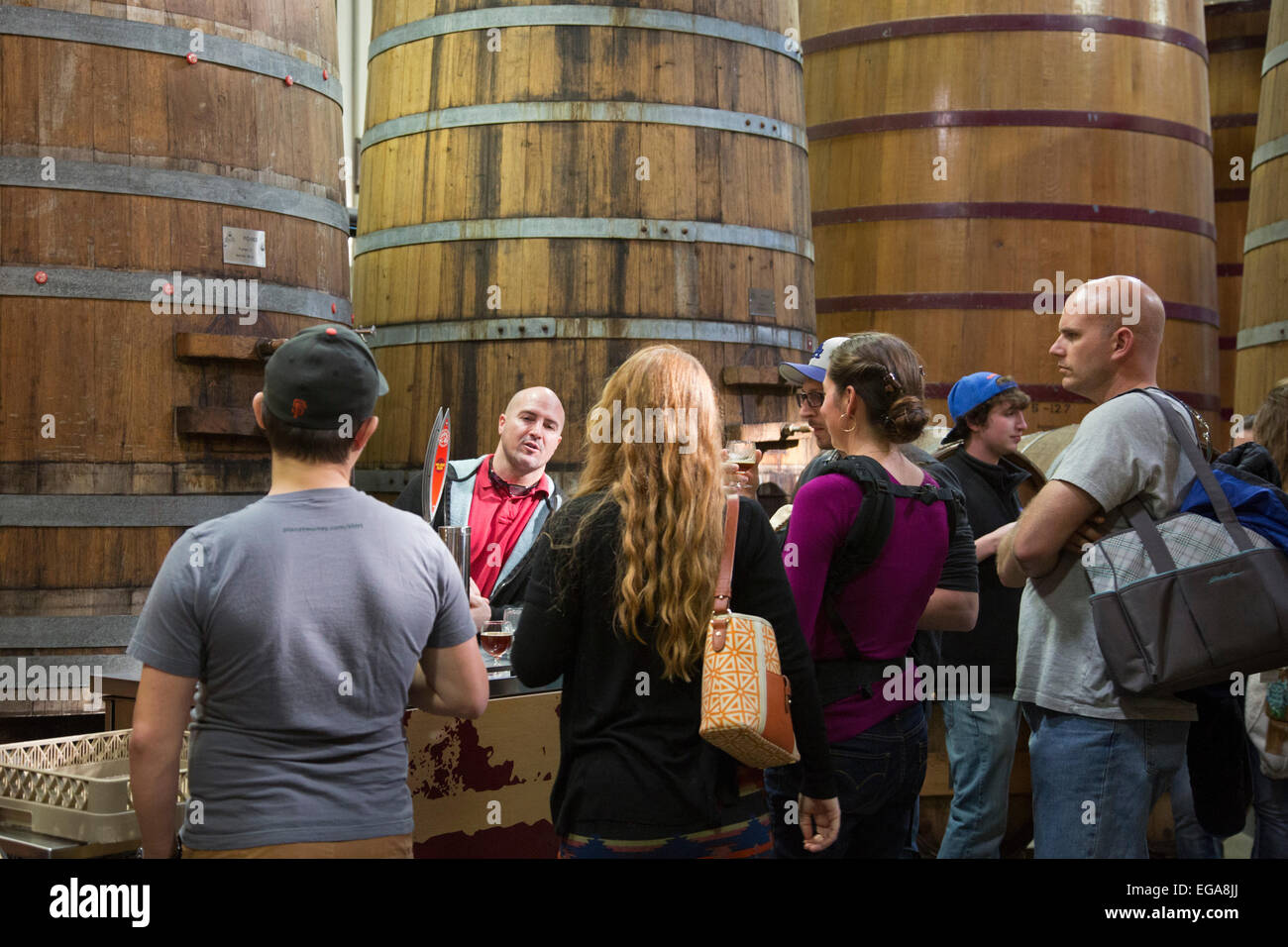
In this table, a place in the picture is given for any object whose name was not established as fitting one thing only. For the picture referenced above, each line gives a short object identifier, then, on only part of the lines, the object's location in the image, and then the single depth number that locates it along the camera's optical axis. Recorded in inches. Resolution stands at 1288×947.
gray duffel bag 93.3
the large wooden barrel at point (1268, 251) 223.3
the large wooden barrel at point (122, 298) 141.9
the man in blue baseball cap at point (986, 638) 147.2
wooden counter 112.8
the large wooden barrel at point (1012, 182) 222.1
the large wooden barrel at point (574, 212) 175.3
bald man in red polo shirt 148.6
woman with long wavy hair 81.9
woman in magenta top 97.1
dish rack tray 84.3
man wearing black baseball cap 72.8
